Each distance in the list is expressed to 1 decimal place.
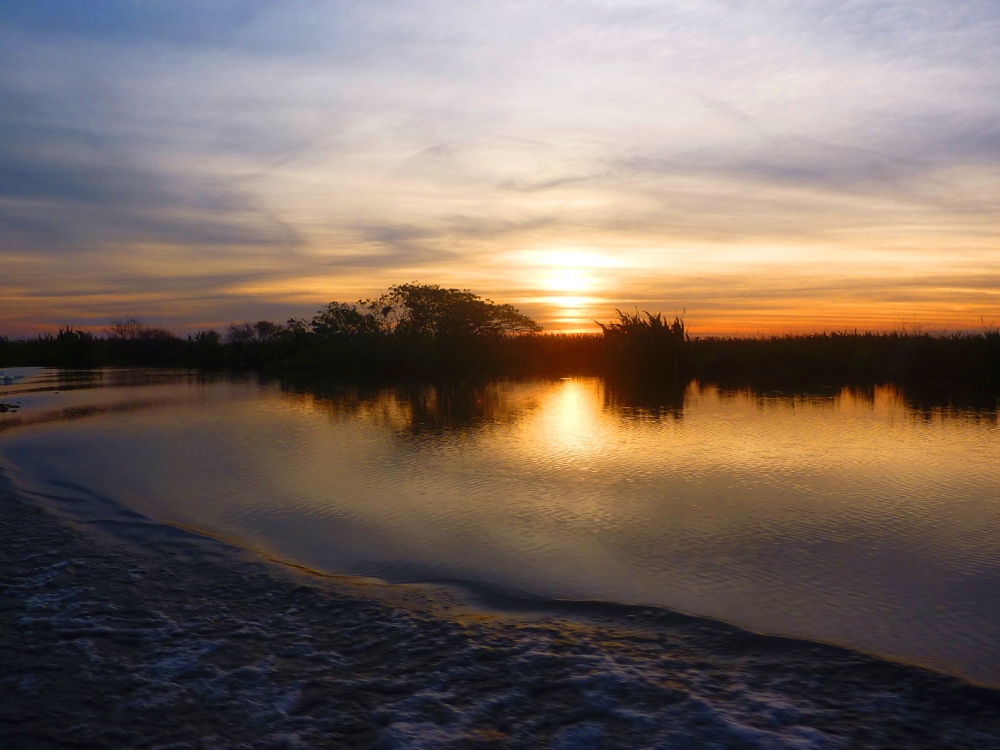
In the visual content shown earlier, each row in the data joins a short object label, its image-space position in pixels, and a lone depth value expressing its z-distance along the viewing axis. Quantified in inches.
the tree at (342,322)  1448.1
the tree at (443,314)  1327.5
